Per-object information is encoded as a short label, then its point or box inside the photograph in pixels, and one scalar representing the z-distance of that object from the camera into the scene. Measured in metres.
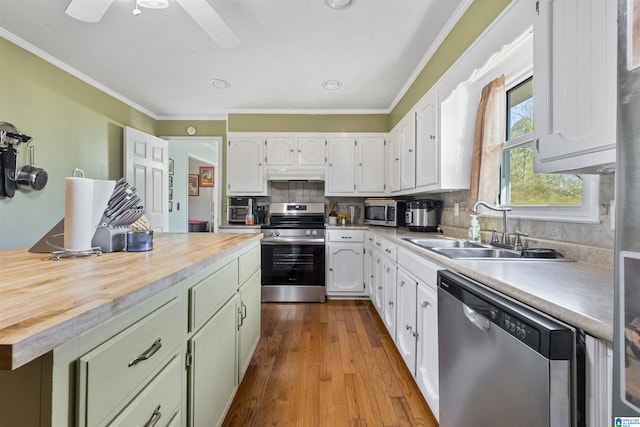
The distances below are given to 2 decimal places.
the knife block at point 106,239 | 1.22
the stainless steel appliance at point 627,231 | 0.47
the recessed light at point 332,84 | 3.02
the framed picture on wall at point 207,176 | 7.68
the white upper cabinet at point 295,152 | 3.83
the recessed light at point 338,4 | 1.82
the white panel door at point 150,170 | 3.47
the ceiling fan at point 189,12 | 1.34
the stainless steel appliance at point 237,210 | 3.92
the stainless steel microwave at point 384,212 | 3.21
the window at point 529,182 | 1.31
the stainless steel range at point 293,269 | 3.43
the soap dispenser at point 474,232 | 1.88
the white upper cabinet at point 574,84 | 0.81
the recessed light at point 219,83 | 3.05
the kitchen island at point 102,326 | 0.49
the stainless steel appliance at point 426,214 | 2.72
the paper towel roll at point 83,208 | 1.03
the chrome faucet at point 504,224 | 1.68
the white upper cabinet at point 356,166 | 3.81
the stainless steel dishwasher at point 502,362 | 0.66
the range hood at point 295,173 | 3.82
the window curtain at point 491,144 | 1.93
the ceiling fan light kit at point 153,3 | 1.49
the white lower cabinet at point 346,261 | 3.50
